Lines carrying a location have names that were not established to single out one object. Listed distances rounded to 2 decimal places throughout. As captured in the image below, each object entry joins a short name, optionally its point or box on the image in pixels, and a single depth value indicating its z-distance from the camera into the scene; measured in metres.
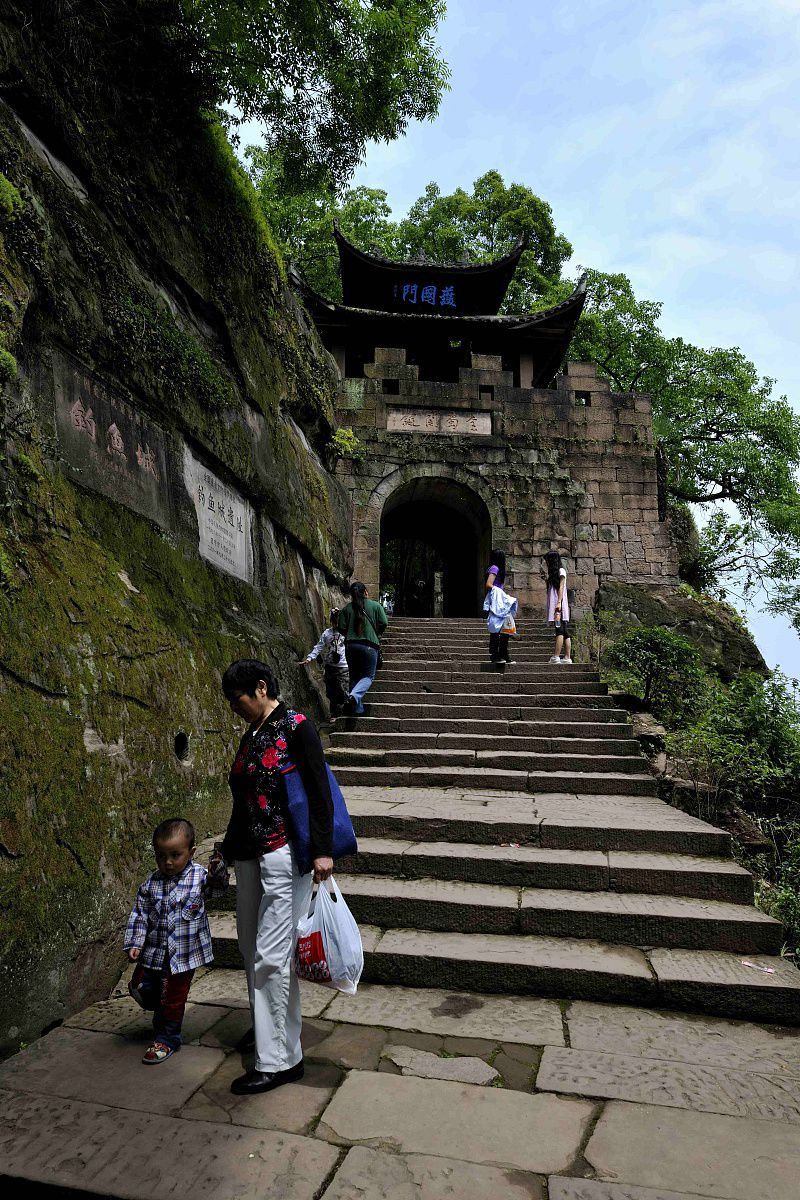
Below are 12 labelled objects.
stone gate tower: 12.61
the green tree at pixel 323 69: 5.57
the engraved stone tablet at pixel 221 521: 5.11
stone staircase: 3.00
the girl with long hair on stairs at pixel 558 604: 8.53
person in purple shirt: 8.38
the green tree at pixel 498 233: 20.88
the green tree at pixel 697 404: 18.56
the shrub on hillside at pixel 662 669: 7.60
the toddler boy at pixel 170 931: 2.48
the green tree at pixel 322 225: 17.69
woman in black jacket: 2.28
